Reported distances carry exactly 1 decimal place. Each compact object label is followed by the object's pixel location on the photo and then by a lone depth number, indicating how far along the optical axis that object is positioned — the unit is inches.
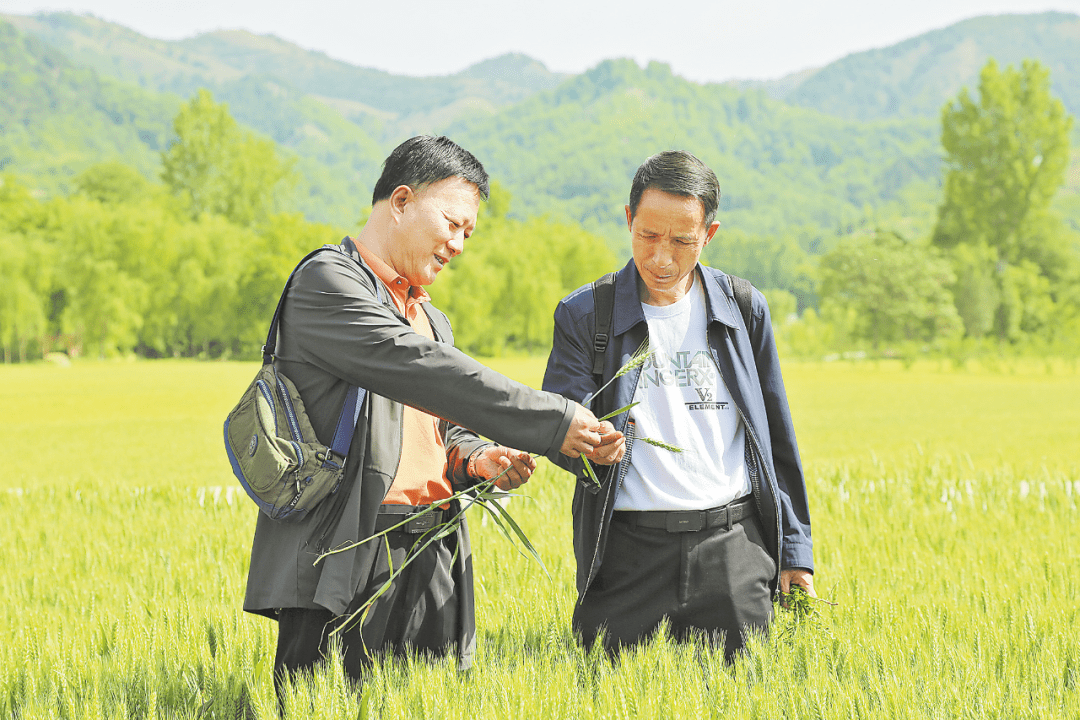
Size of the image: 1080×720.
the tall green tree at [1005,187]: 2177.7
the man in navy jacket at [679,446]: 107.7
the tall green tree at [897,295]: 2354.8
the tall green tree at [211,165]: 2942.9
